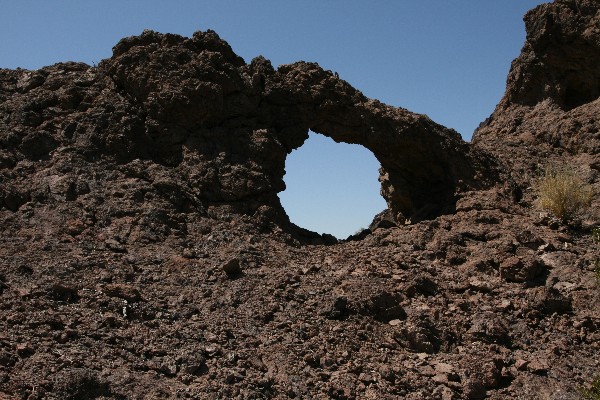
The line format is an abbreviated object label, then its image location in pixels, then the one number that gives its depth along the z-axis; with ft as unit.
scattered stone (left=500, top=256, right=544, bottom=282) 23.39
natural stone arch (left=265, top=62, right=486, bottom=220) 29.58
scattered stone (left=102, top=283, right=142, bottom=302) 20.72
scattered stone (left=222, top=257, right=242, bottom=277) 22.99
